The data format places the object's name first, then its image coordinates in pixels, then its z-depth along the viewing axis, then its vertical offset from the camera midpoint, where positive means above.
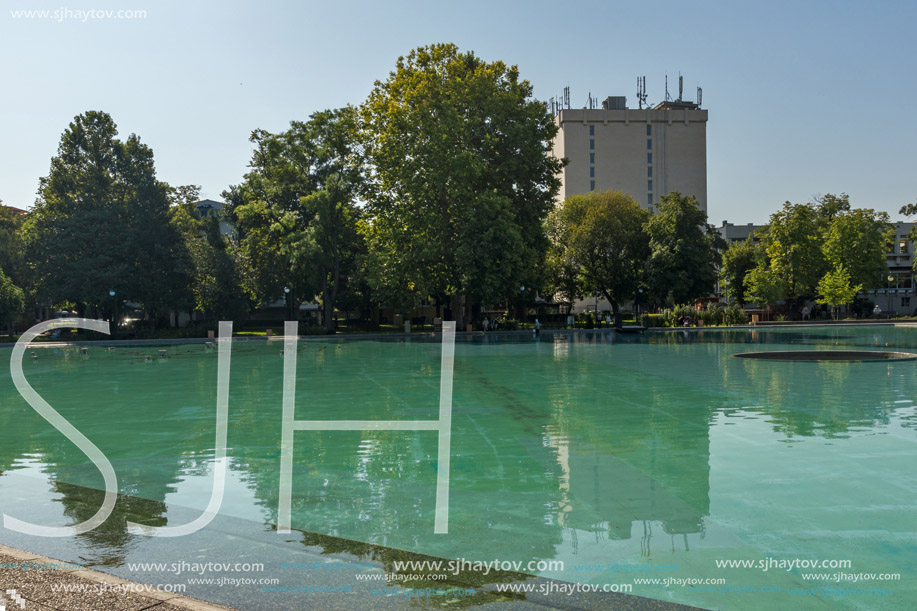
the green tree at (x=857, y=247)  68.56 +7.71
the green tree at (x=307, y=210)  50.38 +8.41
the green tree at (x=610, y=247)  67.19 +7.26
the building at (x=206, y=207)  92.99 +15.35
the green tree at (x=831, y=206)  77.00 +13.49
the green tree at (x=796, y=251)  68.44 +7.15
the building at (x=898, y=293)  91.69 +3.73
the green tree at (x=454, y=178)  45.75 +10.17
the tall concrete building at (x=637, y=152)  100.19 +25.71
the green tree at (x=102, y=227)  48.31 +6.56
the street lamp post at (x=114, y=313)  47.09 -0.11
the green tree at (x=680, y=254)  61.94 +6.10
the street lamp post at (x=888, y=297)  90.94 +3.13
